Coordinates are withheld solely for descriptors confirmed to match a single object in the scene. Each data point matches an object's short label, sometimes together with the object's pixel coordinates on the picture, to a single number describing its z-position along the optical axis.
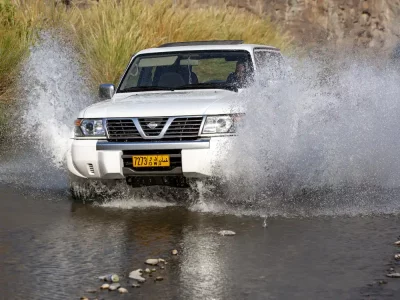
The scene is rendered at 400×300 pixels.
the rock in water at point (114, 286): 13.13
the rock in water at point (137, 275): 13.63
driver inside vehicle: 22.72
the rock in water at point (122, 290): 12.95
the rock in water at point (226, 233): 17.06
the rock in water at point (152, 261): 14.67
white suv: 19.66
